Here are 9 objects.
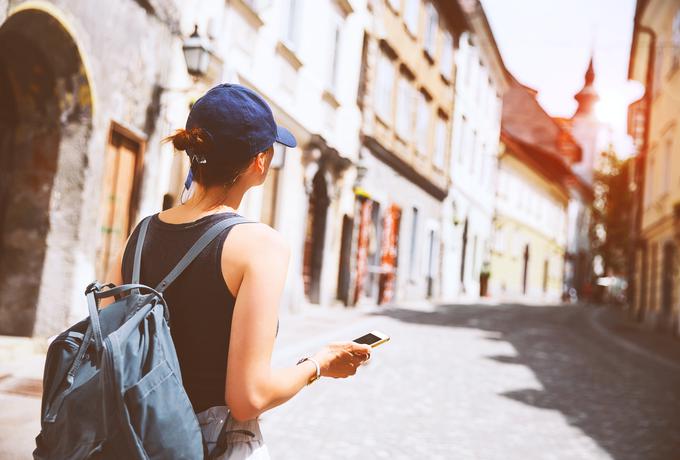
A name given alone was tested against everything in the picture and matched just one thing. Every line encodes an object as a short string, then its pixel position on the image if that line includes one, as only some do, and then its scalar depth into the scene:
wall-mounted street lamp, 8.43
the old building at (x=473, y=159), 26.94
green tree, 38.81
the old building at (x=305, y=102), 10.30
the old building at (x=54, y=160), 7.24
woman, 1.56
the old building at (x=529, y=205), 36.69
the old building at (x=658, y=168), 19.28
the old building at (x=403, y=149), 17.94
